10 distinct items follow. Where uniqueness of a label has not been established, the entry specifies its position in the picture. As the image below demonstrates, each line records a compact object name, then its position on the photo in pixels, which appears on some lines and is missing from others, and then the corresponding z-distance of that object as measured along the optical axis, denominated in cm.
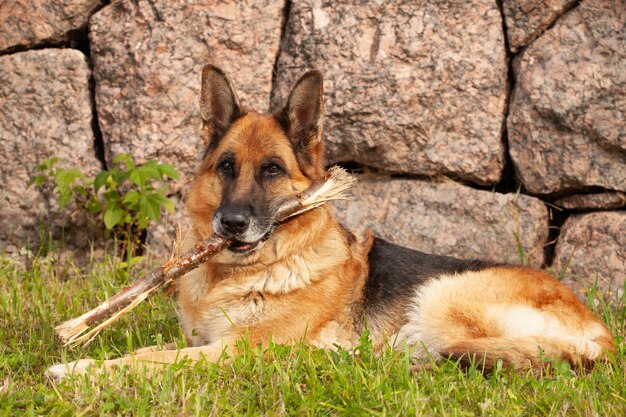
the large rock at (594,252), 568
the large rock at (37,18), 625
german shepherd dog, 409
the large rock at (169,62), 611
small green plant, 570
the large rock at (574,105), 561
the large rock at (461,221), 595
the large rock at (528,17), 579
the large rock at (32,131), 622
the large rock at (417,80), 590
